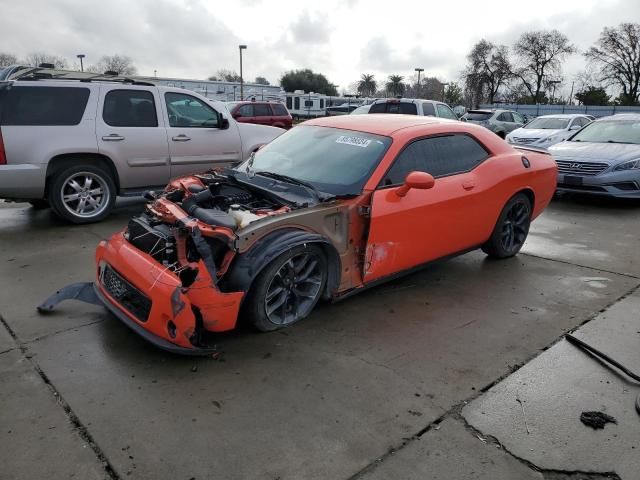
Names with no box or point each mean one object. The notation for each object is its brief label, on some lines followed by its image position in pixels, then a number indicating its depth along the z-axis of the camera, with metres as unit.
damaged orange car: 3.07
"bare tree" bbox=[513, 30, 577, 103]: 48.72
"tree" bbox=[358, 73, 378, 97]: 85.00
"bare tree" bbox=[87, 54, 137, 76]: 51.42
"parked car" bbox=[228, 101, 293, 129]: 16.41
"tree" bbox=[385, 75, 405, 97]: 69.40
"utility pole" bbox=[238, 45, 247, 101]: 34.50
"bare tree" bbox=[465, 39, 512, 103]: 50.78
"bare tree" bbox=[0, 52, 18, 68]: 52.09
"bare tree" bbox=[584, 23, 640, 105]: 44.81
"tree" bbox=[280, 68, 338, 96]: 75.25
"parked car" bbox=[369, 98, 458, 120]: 12.16
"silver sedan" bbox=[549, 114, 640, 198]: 8.02
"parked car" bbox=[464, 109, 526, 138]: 18.58
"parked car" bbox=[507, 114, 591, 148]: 13.13
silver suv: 5.78
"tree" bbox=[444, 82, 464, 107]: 53.69
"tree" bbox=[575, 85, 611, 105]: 47.80
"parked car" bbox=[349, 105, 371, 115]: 13.28
